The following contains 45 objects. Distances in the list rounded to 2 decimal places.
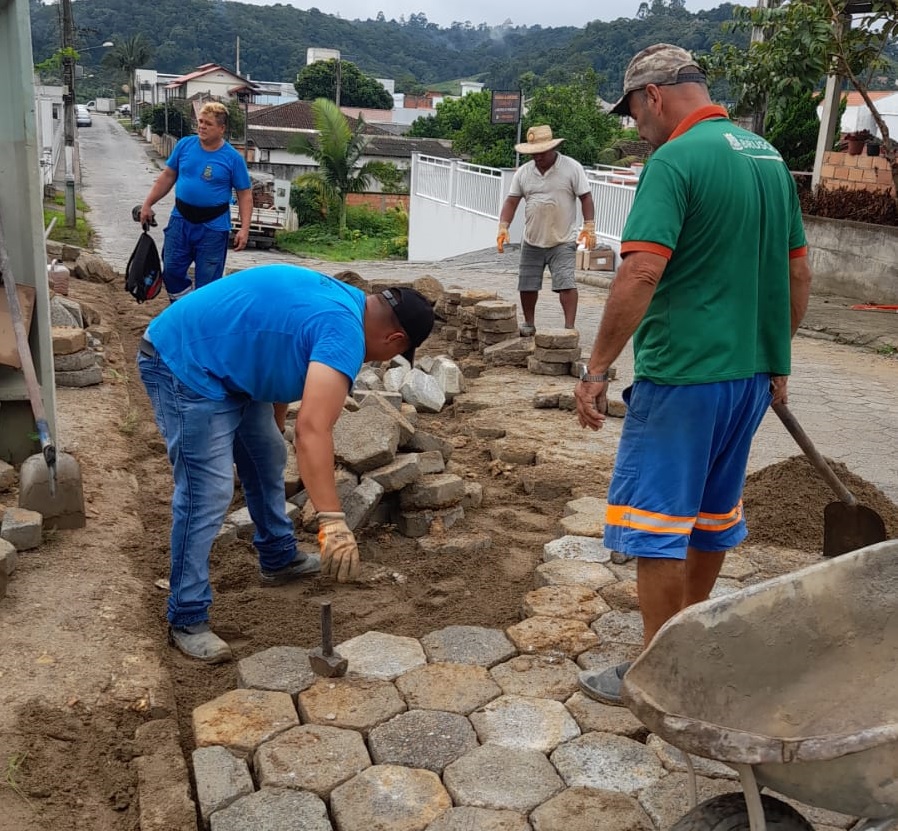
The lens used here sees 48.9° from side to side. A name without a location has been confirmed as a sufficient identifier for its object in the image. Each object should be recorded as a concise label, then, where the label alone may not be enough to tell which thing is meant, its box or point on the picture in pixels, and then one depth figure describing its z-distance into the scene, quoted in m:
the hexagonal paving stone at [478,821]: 2.61
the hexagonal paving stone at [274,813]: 2.60
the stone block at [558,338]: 7.87
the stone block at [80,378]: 6.73
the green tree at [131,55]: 88.33
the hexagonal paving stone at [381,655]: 3.38
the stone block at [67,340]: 6.57
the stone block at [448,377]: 7.48
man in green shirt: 2.78
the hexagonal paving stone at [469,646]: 3.49
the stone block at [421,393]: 7.12
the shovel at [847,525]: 4.16
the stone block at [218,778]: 2.69
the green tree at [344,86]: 71.38
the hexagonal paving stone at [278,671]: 3.24
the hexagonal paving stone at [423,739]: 2.91
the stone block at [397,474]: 4.63
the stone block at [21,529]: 4.02
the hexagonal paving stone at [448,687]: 3.20
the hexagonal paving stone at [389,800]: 2.63
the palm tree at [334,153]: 31.16
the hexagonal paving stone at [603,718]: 3.05
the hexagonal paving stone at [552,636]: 3.56
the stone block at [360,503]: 4.48
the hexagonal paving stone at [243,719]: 2.95
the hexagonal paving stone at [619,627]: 3.63
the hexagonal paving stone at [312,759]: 2.78
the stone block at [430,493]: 4.72
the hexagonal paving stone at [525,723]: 3.01
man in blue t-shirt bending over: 2.91
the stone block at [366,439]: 4.66
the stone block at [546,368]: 8.04
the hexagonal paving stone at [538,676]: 3.29
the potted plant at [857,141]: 12.50
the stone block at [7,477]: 4.69
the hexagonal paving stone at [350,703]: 3.07
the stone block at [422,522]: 4.73
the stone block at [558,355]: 7.96
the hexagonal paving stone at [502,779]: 2.73
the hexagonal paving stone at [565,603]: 3.81
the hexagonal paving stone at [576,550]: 4.38
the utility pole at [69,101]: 19.73
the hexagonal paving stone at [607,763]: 2.81
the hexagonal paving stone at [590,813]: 2.62
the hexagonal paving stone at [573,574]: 4.11
